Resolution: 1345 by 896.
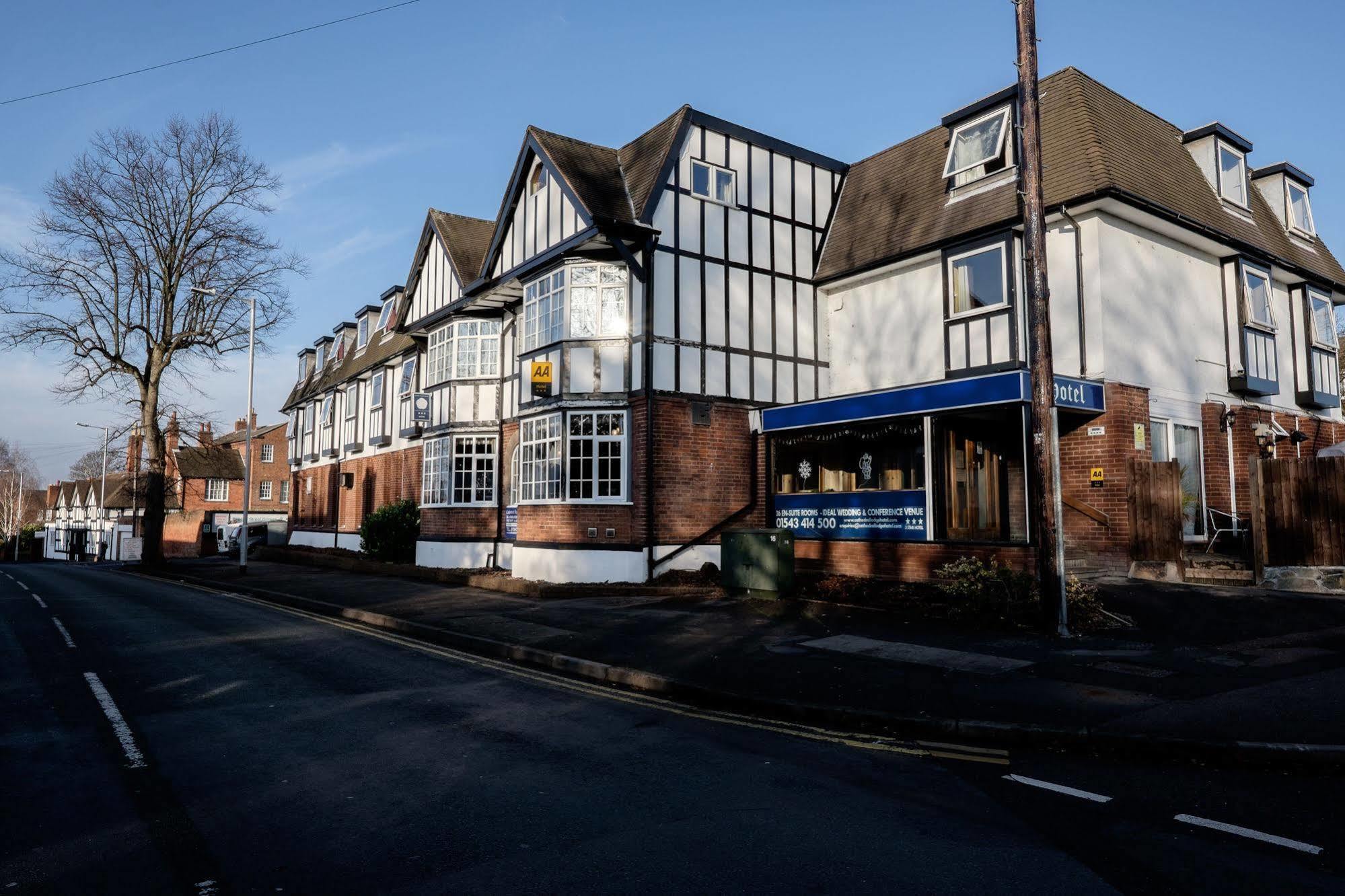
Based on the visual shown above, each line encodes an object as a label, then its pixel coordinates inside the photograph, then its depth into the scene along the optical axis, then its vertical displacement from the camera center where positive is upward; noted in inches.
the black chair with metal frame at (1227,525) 668.1 -10.9
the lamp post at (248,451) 1011.3 +78.9
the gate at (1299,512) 514.3 -0.7
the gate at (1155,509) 559.8 +1.4
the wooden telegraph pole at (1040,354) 424.8 +81.5
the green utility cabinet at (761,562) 590.6 -34.5
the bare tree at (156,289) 1157.7 +318.3
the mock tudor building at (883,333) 631.2 +154.9
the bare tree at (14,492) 3228.3 +113.2
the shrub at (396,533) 1033.5 -22.3
